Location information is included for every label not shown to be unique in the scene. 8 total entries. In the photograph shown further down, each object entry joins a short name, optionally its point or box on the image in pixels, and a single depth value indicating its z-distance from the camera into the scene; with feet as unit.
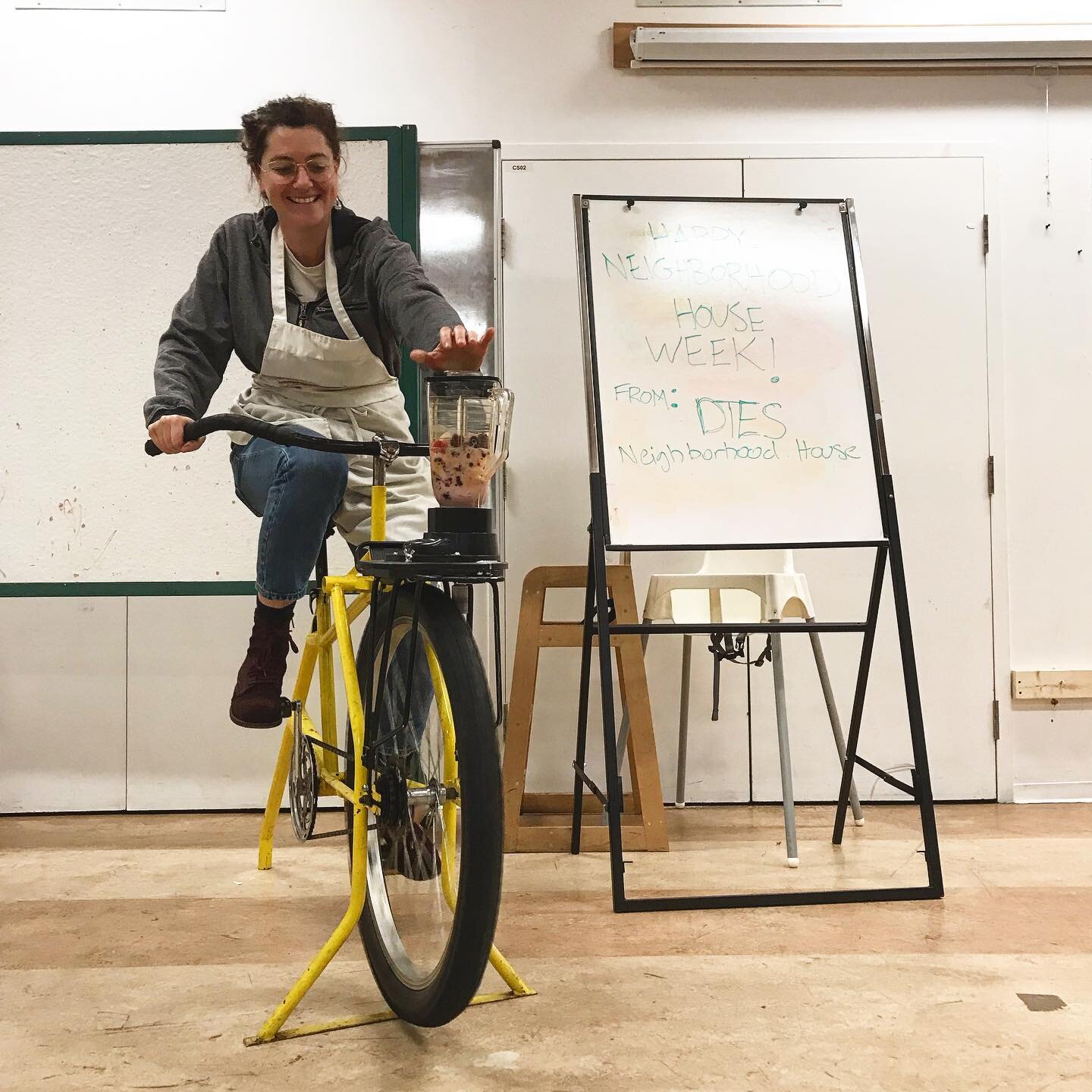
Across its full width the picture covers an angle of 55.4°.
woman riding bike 6.23
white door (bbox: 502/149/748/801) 9.62
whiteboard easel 7.31
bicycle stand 4.70
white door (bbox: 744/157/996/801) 9.68
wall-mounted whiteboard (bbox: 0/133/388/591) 8.91
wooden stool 8.05
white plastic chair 7.79
